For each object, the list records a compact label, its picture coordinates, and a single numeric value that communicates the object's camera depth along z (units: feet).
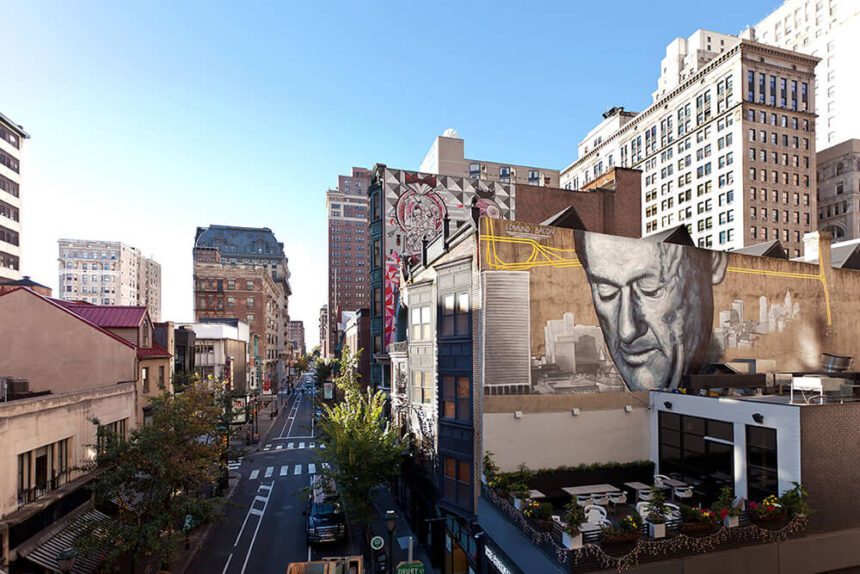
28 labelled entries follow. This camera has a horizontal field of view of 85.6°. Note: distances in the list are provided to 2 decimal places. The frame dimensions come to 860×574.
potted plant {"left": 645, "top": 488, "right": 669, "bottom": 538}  42.45
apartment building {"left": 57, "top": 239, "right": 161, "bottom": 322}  520.42
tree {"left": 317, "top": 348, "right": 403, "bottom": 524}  73.46
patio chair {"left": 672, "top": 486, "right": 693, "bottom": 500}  53.67
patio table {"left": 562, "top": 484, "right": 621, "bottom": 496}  56.49
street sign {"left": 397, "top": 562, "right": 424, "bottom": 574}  52.89
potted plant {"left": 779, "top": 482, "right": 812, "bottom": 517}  45.11
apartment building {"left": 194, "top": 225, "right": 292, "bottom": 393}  285.64
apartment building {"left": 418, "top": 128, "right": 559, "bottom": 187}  167.53
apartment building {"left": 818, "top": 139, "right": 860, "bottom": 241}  272.51
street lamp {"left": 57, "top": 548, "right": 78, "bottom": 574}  47.55
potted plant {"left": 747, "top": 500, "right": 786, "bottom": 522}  45.14
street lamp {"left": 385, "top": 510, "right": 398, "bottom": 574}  54.54
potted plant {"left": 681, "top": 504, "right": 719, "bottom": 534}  43.57
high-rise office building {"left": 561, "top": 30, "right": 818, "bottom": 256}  254.88
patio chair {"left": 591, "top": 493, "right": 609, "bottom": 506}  54.53
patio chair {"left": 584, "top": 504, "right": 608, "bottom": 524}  45.44
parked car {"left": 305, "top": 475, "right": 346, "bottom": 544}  78.33
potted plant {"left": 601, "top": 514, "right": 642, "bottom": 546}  40.98
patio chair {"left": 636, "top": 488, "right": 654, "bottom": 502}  53.57
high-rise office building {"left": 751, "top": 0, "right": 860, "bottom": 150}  333.42
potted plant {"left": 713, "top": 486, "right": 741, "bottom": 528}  44.45
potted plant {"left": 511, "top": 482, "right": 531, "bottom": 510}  49.11
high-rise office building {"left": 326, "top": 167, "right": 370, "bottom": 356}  509.35
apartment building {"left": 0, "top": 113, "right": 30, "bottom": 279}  206.90
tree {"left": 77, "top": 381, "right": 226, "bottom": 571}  52.65
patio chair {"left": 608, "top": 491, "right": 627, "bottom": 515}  54.90
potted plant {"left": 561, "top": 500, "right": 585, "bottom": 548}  40.37
